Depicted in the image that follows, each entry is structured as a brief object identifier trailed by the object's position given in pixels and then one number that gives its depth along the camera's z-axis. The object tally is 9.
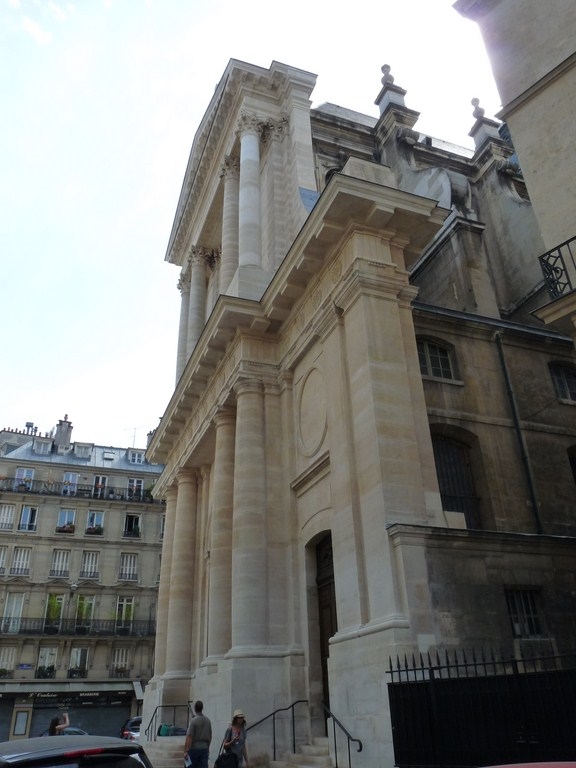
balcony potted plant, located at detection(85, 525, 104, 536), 41.03
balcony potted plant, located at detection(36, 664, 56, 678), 35.96
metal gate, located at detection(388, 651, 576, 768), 6.73
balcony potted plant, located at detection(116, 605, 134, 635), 38.39
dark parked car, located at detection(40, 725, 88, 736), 20.18
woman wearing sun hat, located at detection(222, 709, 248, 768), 9.54
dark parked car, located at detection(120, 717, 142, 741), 23.61
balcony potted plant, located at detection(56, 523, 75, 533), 40.41
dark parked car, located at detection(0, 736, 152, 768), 4.18
